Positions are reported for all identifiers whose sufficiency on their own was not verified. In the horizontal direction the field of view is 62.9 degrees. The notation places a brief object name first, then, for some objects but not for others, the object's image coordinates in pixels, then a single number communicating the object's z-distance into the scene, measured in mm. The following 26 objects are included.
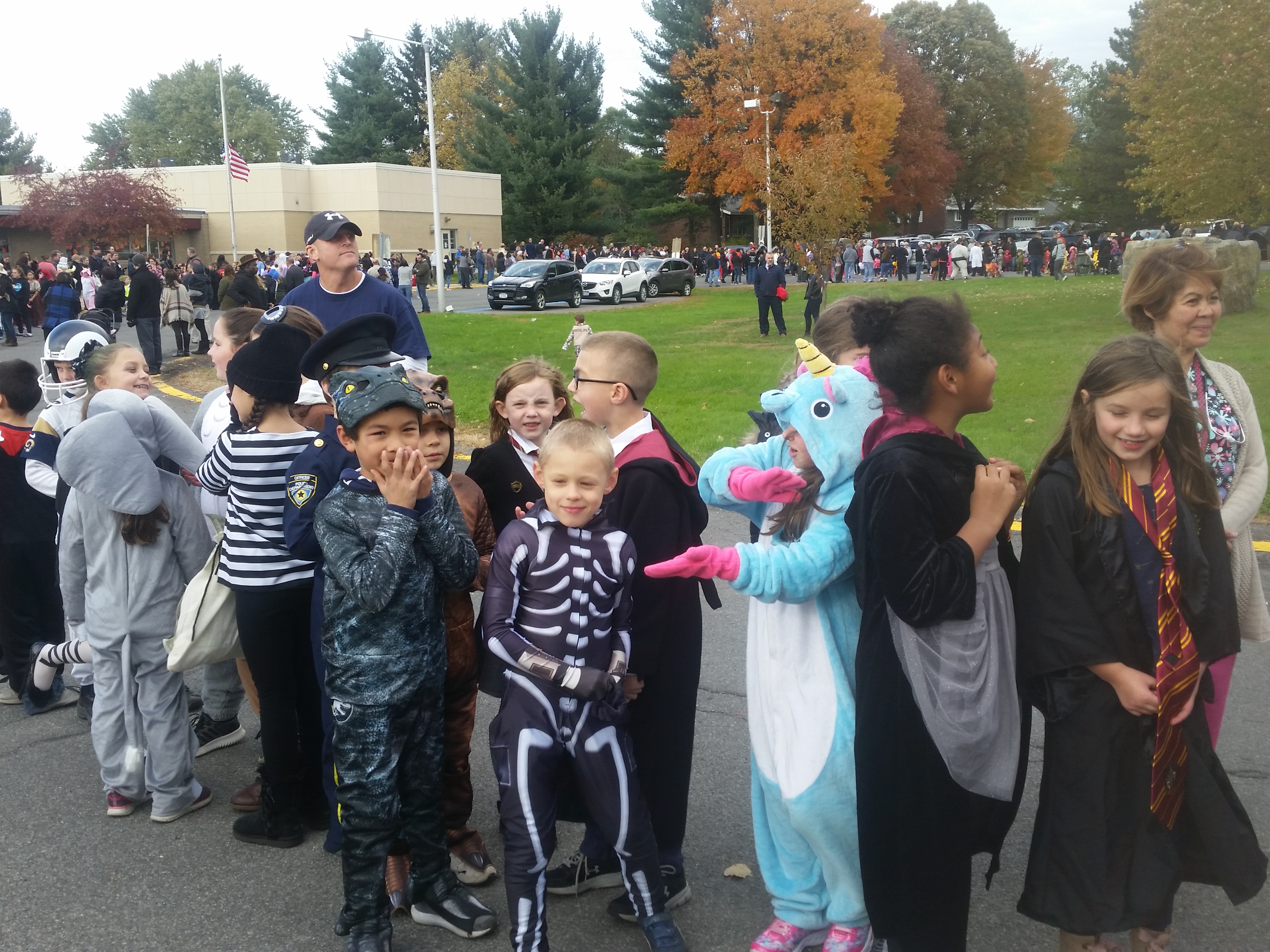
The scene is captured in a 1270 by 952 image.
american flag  34531
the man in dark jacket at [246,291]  15109
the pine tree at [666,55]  55219
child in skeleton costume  2922
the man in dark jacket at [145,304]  17094
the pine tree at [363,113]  67938
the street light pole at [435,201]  30109
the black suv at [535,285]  31562
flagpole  44812
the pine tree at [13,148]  89250
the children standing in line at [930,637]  2504
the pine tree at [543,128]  58594
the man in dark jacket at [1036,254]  40469
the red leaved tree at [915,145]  56875
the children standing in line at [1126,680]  2664
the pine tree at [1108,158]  62875
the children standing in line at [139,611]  3963
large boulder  20172
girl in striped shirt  3553
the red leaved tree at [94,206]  43250
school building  54781
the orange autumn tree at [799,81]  46500
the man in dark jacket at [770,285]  22250
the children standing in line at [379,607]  2971
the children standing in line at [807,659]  2734
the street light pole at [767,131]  36562
